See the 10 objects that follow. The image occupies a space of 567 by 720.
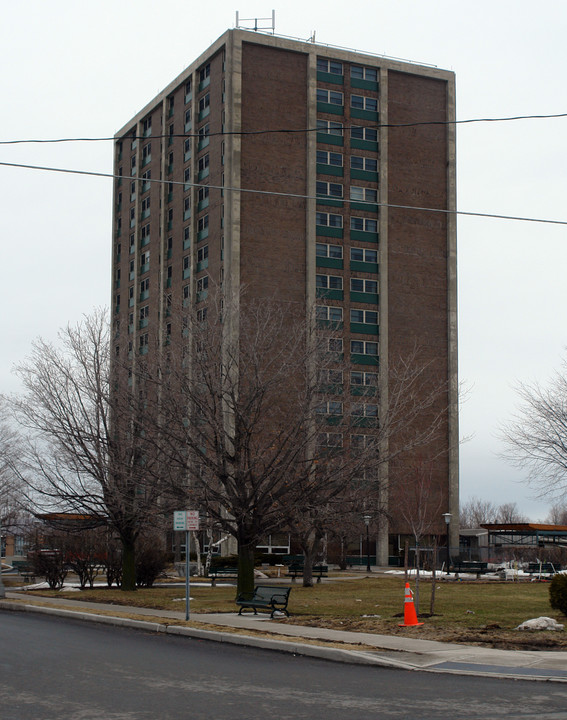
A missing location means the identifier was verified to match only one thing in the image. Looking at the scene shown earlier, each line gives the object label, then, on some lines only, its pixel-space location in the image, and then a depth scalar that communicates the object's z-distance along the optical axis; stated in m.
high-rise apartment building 80.38
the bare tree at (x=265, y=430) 28.72
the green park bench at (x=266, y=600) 24.17
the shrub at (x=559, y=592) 22.48
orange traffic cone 20.56
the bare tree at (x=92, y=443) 33.25
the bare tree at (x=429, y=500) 67.31
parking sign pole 22.69
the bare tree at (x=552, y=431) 40.34
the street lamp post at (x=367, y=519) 49.81
